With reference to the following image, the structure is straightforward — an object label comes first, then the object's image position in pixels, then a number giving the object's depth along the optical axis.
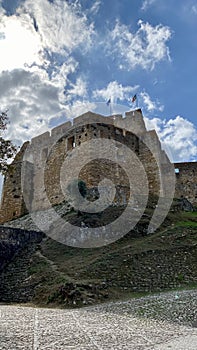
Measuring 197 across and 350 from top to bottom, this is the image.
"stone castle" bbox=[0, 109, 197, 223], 24.70
